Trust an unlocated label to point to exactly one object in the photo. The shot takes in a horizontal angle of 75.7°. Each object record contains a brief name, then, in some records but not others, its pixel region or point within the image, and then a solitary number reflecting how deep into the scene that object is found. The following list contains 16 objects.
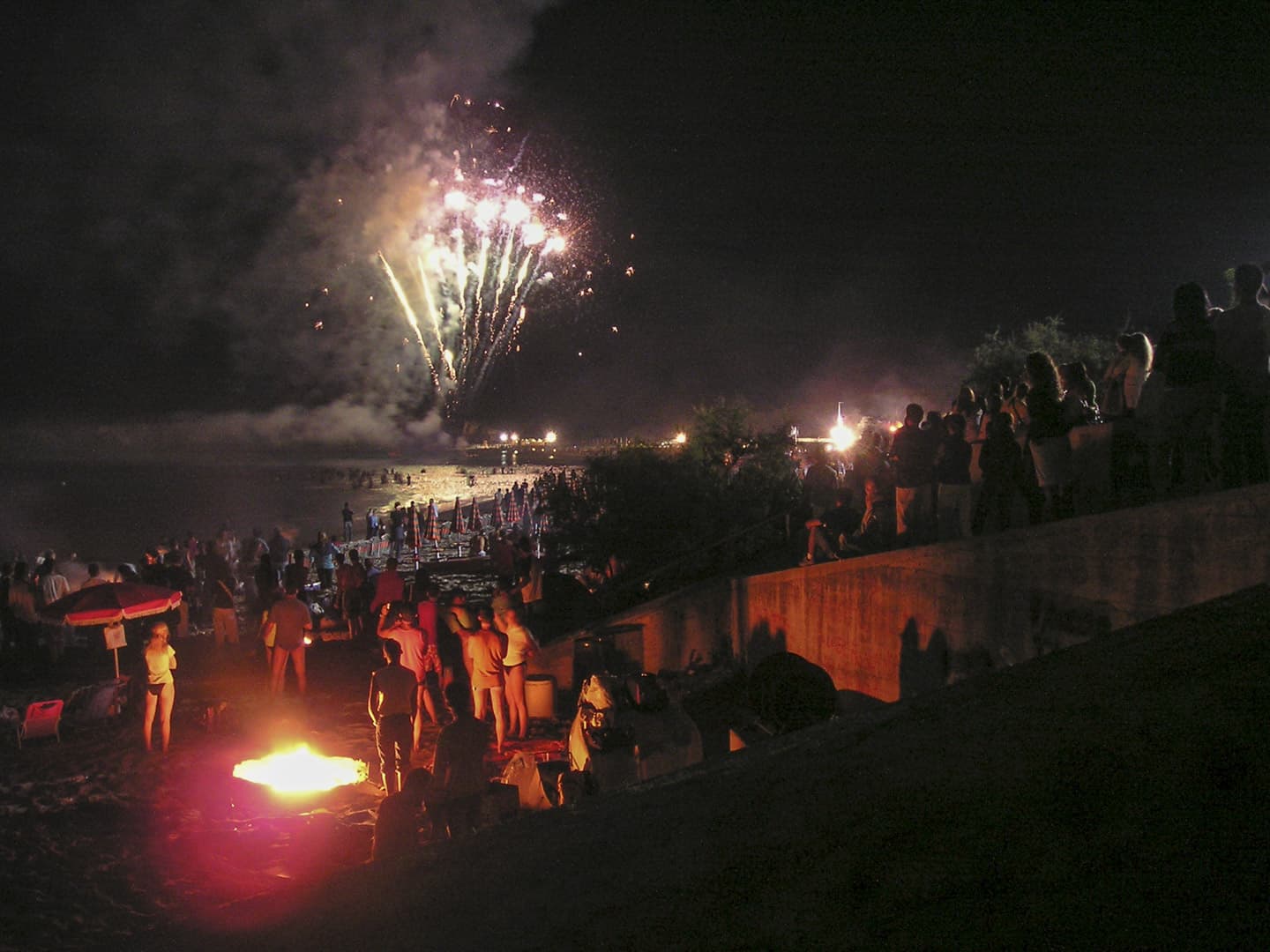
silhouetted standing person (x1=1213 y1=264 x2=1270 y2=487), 5.73
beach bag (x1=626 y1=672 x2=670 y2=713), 7.46
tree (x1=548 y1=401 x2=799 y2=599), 16.22
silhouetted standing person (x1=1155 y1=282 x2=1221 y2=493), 5.85
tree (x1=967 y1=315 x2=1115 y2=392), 24.03
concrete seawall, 5.12
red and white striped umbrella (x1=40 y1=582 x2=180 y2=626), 10.61
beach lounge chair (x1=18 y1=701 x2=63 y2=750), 9.27
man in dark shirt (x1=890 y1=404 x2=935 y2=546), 9.49
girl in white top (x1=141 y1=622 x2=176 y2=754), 9.06
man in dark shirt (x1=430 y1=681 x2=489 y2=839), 5.70
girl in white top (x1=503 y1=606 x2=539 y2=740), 9.17
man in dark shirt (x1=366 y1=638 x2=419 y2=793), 7.40
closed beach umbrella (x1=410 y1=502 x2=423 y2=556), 24.33
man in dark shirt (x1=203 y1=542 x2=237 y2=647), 13.41
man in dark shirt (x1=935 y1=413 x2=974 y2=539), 8.76
